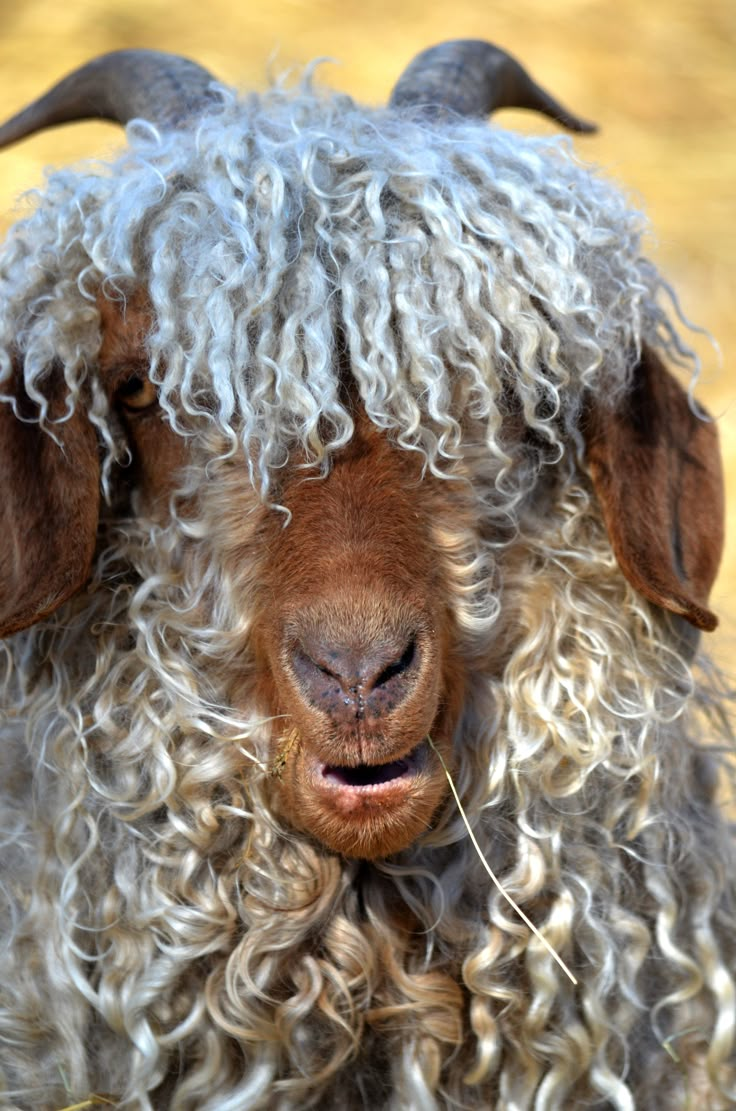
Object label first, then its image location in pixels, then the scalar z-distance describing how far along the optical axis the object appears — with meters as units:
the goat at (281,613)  4.74
